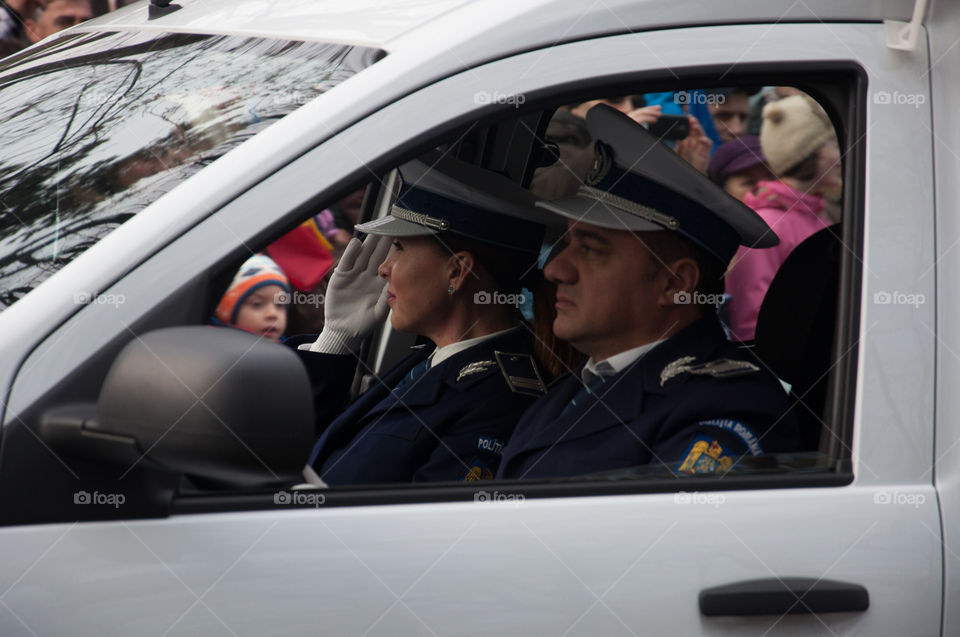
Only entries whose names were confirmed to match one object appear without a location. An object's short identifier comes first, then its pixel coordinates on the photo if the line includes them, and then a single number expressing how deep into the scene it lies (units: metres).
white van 2.90
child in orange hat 6.32
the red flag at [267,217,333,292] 7.45
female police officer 5.11
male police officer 4.19
